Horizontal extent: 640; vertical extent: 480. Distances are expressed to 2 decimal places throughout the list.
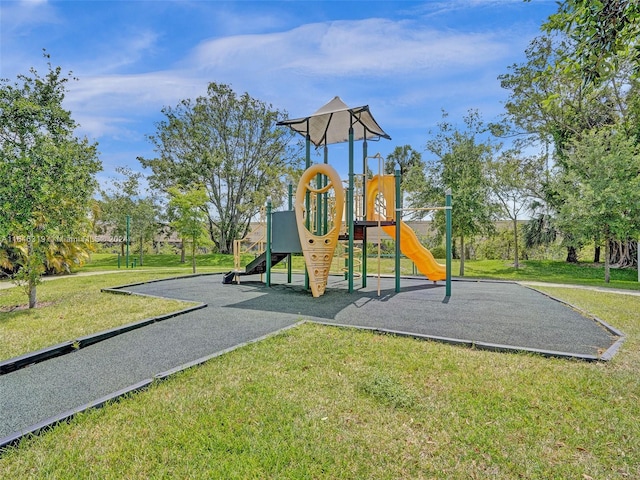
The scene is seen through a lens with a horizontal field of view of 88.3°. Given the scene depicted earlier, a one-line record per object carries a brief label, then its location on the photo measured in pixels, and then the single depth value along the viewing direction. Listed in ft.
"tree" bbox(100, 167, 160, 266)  78.59
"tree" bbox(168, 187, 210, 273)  51.39
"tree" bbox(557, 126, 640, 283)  41.11
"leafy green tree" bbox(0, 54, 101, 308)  20.54
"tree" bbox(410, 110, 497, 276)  49.08
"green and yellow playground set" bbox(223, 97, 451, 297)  27.89
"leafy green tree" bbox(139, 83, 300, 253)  90.43
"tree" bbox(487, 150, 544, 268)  61.72
